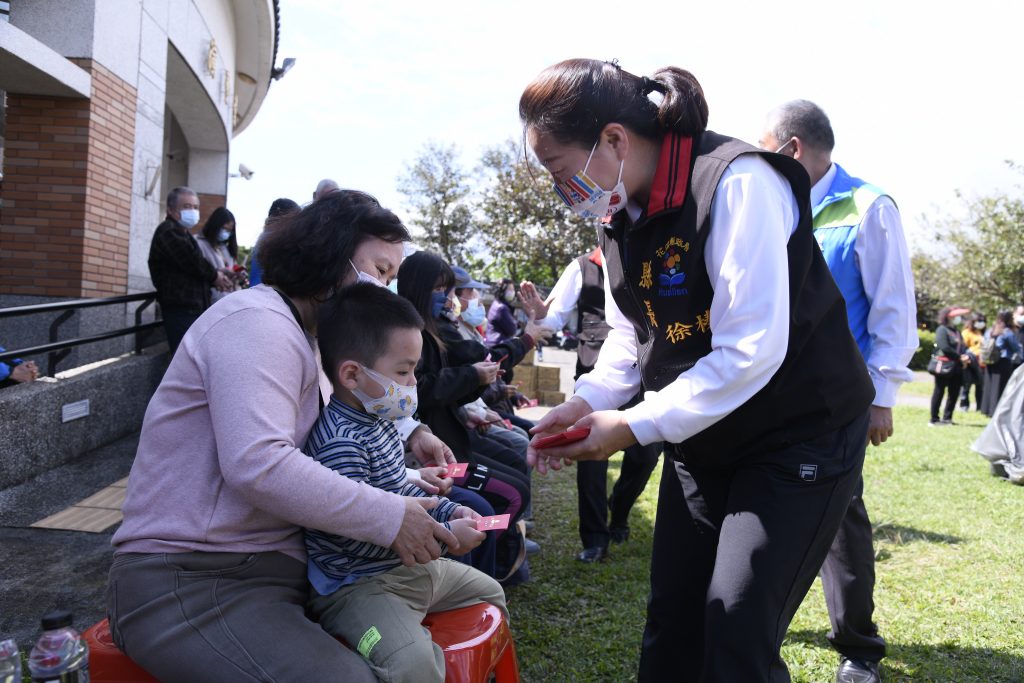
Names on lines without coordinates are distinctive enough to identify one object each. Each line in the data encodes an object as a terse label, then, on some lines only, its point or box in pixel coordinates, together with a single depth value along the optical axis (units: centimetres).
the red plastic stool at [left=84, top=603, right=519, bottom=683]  180
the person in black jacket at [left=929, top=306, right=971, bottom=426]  1290
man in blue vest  313
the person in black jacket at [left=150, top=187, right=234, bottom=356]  643
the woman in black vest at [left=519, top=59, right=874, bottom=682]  175
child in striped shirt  188
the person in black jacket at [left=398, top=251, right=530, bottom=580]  391
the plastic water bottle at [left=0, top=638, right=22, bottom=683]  162
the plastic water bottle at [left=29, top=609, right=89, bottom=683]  157
